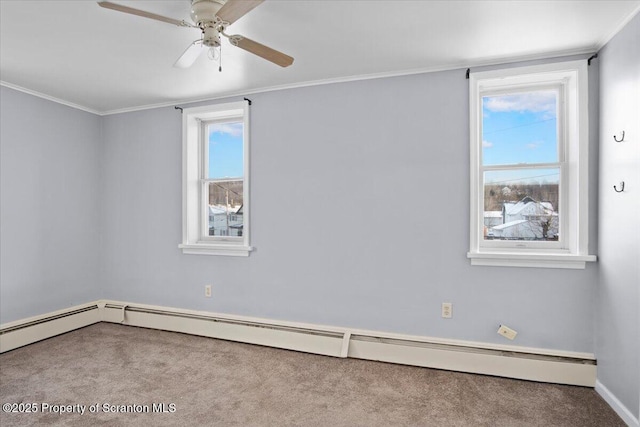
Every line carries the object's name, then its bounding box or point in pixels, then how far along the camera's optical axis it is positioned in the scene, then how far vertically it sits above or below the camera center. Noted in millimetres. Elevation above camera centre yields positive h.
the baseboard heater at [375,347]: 2609 -1125
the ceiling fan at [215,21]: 1687 +991
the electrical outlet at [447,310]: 2893 -779
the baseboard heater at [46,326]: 3250 -1140
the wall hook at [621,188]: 2205 +173
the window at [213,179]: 3727 +373
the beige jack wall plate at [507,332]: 2734 -907
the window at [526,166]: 2670 +387
